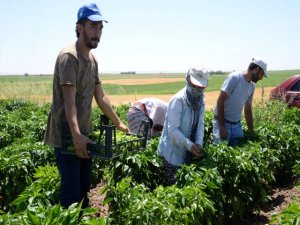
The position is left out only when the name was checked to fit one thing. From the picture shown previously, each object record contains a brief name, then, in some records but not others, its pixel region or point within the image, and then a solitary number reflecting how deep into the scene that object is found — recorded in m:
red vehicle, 12.34
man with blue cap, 3.39
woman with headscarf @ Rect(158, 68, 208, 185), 4.48
